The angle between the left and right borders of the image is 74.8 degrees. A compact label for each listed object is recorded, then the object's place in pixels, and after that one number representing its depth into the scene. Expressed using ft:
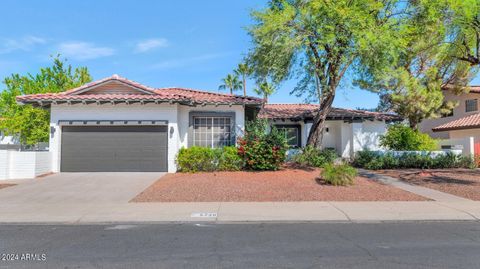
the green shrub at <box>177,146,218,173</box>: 48.57
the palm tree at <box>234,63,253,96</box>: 135.74
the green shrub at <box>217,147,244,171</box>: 48.96
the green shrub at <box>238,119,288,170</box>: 48.14
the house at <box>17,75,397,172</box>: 48.90
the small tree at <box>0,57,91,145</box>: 91.45
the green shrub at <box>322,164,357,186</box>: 37.70
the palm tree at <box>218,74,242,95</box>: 142.61
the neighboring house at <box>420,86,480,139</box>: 71.61
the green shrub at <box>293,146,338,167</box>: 54.34
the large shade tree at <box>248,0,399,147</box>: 45.65
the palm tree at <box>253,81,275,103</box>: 95.50
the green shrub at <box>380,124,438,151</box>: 61.21
